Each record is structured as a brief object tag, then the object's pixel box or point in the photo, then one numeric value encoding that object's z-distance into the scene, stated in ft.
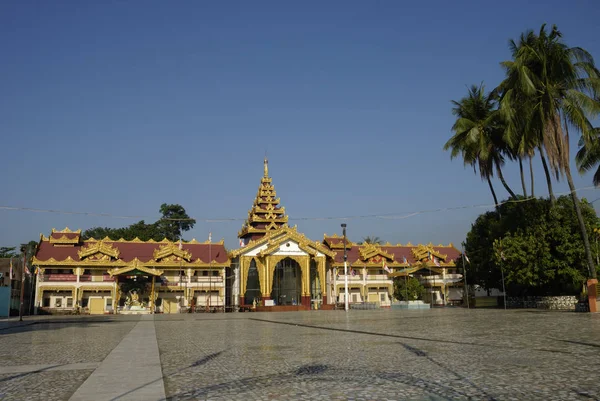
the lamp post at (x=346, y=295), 142.94
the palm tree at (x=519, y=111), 104.88
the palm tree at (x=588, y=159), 111.45
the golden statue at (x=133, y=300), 164.96
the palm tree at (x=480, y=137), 132.98
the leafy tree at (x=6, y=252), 265.11
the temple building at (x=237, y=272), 168.45
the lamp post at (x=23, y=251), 108.47
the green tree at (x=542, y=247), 107.86
